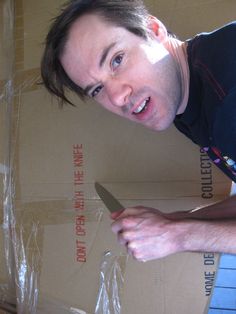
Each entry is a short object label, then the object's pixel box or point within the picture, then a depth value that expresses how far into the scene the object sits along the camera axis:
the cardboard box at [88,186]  0.75
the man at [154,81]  0.51
